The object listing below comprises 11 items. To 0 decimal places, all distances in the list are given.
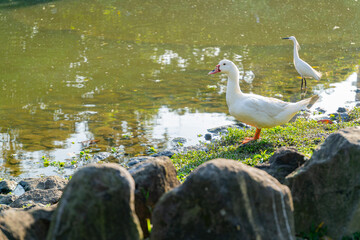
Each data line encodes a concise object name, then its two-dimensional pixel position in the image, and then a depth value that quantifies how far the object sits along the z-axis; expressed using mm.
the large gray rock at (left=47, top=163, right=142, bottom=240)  2861
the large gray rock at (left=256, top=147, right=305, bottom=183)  4152
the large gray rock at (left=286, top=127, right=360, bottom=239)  3520
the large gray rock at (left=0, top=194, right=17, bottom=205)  5961
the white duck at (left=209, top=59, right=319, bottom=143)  6773
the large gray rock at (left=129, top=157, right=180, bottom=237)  3500
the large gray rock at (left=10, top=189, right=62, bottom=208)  5508
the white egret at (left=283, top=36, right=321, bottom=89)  11000
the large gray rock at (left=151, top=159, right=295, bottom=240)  3008
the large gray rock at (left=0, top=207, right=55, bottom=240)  3258
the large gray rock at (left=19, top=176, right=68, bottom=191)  6148
